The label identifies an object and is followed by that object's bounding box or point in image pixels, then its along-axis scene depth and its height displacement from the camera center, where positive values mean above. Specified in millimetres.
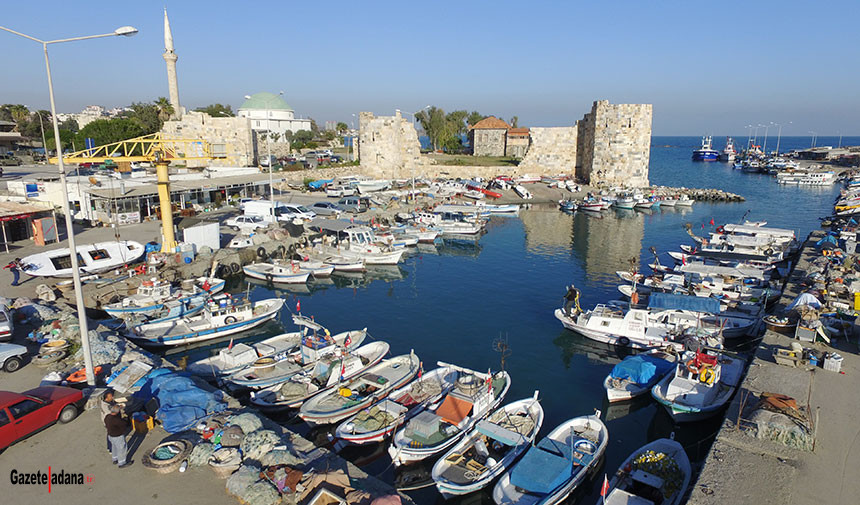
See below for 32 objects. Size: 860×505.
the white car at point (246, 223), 34625 -4664
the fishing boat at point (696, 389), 14633 -6931
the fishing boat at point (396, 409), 13359 -7026
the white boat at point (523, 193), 58934 -4589
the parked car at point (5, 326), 15641 -5135
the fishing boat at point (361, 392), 14172 -6975
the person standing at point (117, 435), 9398 -5164
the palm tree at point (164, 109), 65125 +5746
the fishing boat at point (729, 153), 133000 -493
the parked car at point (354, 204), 42969 -4253
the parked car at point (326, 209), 40781 -4370
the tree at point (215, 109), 85969 +7886
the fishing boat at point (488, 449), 11617 -7191
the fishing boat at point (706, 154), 140800 -743
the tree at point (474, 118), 114375 +7713
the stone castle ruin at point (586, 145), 61750 +935
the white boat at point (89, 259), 22922 -4870
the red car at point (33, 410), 10219 -5242
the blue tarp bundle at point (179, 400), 11289 -5691
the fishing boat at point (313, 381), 14992 -6886
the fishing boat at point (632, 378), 16203 -7183
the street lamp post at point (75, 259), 10266 -2290
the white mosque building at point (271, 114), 101812 +8158
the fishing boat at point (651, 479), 10781 -7028
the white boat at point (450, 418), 12688 -6994
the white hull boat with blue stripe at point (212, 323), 19422 -6672
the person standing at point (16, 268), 22688 -4933
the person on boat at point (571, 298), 21734 -6175
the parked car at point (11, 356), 13859 -5394
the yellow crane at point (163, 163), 26031 -419
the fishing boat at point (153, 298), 20859 -6022
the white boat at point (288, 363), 16016 -6791
